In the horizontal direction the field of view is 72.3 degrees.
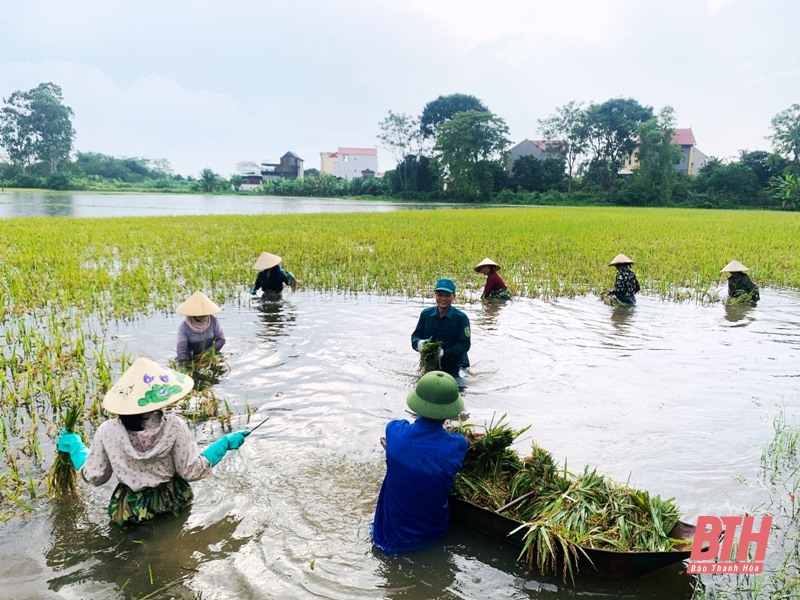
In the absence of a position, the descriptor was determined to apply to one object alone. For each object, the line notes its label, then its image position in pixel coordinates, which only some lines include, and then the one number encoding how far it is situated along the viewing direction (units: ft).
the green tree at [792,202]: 108.58
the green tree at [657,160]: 141.59
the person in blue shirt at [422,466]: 9.04
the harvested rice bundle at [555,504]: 8.45
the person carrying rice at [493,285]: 26.45
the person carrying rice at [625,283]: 27.63
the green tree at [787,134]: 138.51
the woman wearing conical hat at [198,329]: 17.26
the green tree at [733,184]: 139.74
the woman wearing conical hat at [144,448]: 9.11
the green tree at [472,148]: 165.07
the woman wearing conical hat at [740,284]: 28.09
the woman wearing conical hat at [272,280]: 27.35
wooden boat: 8.05
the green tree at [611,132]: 158.10
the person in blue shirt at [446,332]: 16.62
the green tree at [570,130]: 161.96
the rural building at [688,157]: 178.91
